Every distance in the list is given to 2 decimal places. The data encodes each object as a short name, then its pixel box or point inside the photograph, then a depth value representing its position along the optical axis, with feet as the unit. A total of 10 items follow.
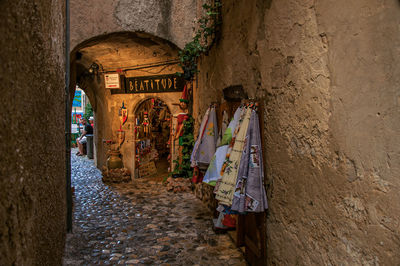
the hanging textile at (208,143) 12.66
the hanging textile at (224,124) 11.81
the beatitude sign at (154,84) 25.35
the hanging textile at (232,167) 7.80
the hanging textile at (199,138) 13.08
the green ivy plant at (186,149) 21.88
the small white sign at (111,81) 26.71
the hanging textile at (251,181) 7.68
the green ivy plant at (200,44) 14.17
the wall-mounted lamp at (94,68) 27.78
